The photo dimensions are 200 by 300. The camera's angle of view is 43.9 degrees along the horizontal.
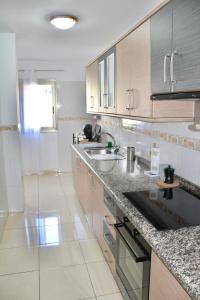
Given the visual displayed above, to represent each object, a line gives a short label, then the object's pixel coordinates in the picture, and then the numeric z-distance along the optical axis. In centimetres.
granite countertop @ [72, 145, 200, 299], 90
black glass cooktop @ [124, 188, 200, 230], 130
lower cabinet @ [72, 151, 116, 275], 206
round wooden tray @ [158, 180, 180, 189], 186
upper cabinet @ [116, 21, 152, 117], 171
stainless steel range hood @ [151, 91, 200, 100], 108
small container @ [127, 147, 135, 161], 268
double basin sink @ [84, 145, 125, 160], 297
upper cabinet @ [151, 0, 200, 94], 121
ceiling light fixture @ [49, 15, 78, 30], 238
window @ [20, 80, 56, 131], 477
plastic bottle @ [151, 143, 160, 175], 211
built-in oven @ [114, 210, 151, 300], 124
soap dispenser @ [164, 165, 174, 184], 188
